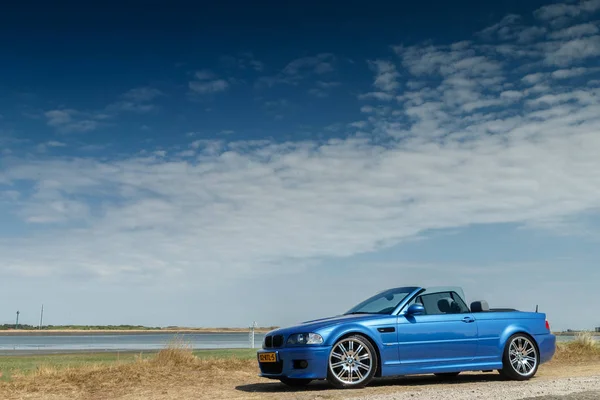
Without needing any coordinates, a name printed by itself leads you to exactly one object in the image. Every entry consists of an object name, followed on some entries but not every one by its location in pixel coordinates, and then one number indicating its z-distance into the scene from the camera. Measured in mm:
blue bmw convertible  10781
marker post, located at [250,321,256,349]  27462
